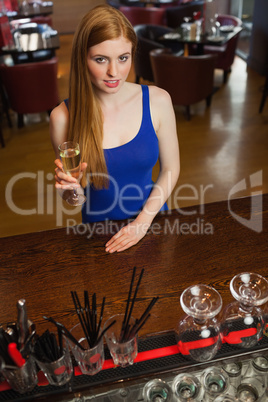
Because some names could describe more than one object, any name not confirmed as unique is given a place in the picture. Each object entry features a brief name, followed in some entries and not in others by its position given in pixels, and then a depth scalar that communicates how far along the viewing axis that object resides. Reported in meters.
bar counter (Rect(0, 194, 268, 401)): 1.41
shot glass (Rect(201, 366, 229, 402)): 1.18
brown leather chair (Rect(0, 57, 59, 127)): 4.88
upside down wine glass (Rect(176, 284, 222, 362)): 1.23
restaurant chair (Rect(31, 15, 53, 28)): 6.82
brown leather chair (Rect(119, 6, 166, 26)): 6.95
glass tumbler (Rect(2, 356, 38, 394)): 1.10
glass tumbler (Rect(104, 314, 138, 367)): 1.17
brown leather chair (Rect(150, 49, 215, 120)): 5.06
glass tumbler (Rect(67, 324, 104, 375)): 1.14
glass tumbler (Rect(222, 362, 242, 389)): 1.21
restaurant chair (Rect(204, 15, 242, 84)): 6.11
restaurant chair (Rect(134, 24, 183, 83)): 5.62
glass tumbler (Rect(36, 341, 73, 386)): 1.11
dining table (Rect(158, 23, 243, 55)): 5.54
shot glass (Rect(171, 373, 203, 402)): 1.17
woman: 1.55
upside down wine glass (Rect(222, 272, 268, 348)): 1.28
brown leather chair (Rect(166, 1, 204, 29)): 7.04
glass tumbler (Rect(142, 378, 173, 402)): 1.17
